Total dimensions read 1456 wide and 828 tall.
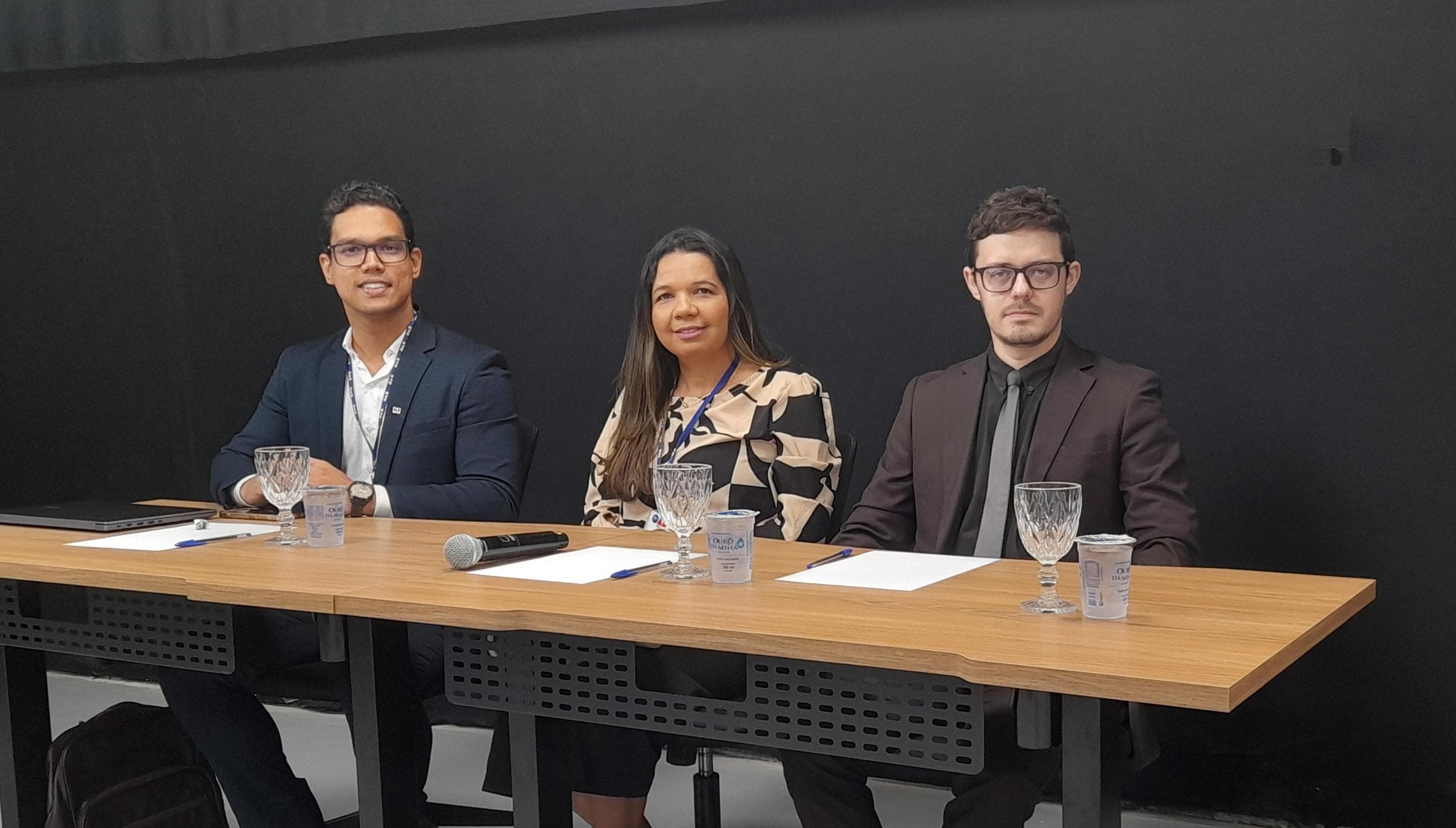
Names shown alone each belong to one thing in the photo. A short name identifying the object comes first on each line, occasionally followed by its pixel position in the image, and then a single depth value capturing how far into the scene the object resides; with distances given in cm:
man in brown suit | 256
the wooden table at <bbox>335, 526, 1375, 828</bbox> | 145
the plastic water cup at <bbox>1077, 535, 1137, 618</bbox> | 164
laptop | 275
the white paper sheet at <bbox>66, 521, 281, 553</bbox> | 249
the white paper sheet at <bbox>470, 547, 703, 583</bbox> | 206
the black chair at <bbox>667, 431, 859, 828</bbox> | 276
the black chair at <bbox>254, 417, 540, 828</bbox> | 274
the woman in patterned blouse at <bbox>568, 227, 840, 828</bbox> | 274
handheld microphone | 213
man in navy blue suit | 309
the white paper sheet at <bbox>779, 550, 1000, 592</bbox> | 194
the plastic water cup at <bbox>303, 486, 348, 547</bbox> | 244
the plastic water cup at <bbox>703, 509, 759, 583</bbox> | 195
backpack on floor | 262
